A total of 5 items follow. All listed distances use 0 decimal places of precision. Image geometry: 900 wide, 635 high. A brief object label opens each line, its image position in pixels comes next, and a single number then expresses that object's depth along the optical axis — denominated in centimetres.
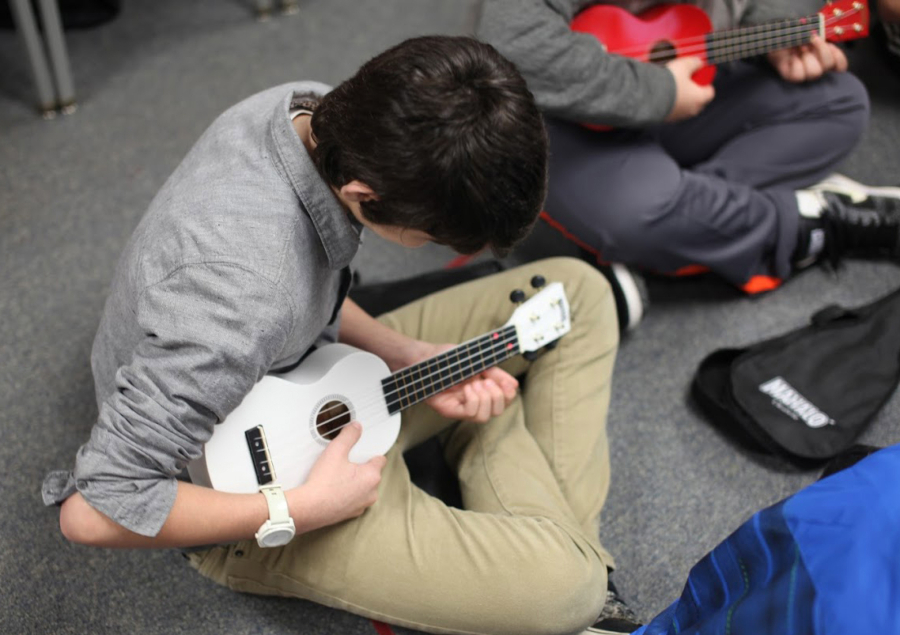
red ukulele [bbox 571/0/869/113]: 138
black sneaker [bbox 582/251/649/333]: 139
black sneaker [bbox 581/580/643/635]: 102
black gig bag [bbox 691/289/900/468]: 127
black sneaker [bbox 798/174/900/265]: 150
